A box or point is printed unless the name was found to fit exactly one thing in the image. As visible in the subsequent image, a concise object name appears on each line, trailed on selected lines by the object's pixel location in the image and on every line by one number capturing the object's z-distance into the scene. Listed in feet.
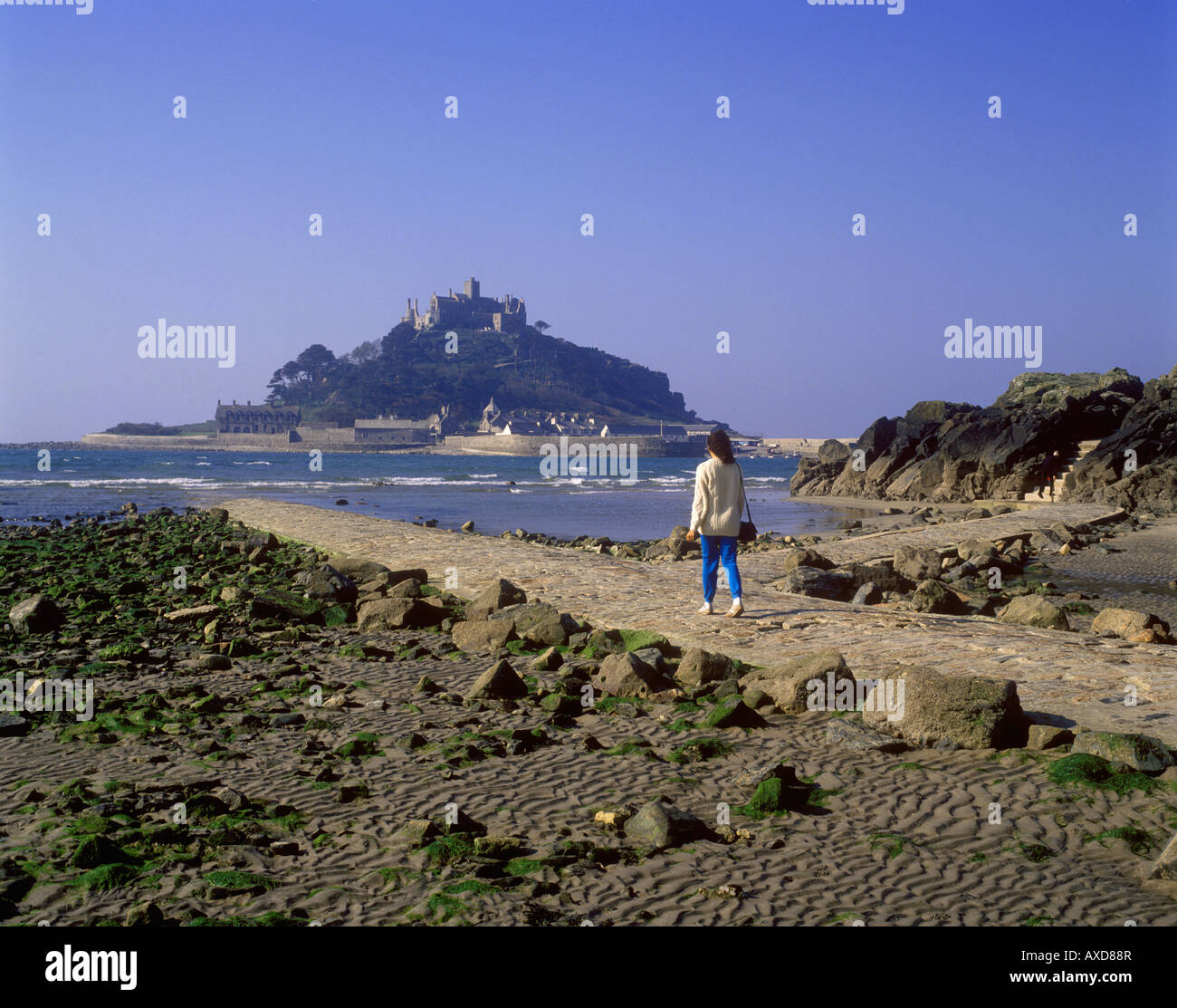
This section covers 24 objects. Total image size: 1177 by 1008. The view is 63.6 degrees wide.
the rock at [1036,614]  30.40
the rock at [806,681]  21.16
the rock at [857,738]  18.53
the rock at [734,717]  20.48
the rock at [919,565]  43.78
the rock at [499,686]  23.17
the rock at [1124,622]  28.94
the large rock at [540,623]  28.63
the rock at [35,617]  31.45
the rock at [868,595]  36.52
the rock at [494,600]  31.86
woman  28.96
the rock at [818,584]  37.37
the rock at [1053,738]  17.81
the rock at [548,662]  25.84
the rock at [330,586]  35.17
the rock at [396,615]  32.12
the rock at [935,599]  35.65
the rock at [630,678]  23.13
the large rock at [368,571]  38.60
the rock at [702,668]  23.40
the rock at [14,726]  20.39
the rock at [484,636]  29.01
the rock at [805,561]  43.52
